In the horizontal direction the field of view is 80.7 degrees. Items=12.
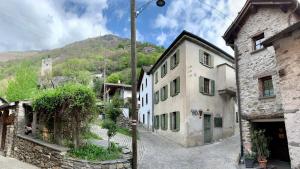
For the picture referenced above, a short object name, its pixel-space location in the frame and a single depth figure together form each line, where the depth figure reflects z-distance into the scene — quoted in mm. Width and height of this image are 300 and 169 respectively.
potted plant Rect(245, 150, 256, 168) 7554
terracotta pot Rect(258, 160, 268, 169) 7238
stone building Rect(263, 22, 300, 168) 5354
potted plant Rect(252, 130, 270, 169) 7445
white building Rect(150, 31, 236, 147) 11598
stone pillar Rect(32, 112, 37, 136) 8098
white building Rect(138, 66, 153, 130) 18516
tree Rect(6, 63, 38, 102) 20557
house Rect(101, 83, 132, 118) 24190
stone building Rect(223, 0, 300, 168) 7772
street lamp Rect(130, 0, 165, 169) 5318
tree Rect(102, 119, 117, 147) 7365
